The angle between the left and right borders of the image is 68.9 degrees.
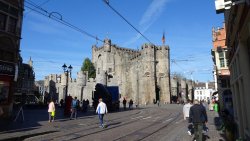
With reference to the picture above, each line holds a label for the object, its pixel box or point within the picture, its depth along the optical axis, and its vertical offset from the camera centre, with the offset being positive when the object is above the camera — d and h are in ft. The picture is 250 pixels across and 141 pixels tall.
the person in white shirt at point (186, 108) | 30.17 -2.35
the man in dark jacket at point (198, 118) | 21.42 -2.83
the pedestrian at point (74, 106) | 44.19 -2.95
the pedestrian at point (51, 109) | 37.44 -3.12
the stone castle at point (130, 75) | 141.78 +16.17
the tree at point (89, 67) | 189.37 +27.71
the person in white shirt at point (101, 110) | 32.49 -2.89
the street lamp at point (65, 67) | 58.50 +8.61
